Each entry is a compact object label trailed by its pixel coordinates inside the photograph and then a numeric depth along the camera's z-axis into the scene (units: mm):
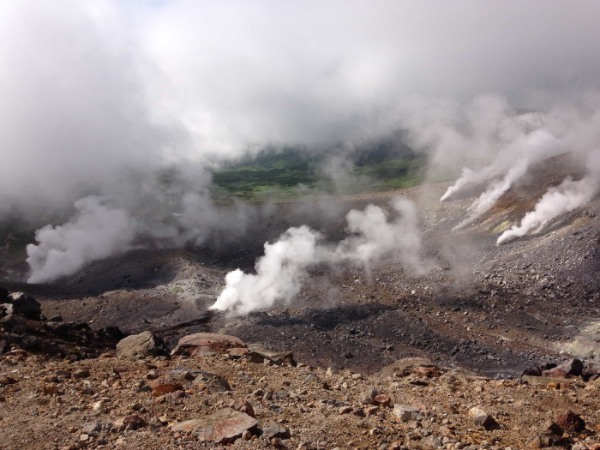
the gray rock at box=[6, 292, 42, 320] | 25723
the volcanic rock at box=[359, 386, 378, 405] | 10438
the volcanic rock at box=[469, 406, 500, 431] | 9082
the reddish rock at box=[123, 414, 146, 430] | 8117
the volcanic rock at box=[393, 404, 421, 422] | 9195
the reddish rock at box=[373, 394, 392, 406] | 10344
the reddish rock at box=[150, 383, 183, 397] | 10086
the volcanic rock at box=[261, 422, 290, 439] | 7832
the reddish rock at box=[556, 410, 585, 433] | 8758
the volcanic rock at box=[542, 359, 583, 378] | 16828
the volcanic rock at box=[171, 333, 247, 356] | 19047
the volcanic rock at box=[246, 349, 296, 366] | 16141
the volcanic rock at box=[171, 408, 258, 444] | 7766
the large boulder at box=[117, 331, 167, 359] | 19078
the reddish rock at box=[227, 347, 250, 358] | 16125
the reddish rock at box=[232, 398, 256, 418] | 8875
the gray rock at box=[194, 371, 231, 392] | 10723
